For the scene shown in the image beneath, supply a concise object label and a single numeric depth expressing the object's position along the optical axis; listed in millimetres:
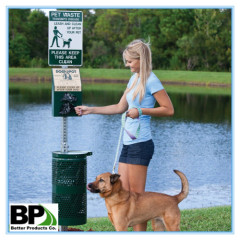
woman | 5621
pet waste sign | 6418
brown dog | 5637
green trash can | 6277
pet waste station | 6295
